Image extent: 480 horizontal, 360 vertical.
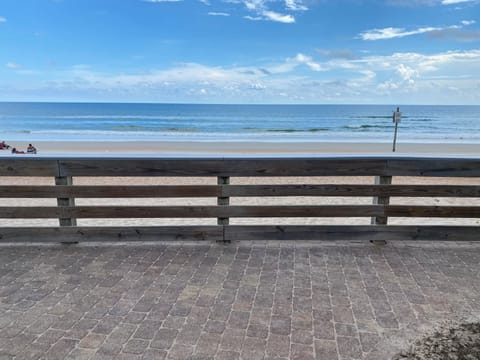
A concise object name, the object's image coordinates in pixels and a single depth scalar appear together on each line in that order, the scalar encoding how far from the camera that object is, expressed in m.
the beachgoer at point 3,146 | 16.59
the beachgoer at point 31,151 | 14.37
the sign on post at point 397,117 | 17.90
